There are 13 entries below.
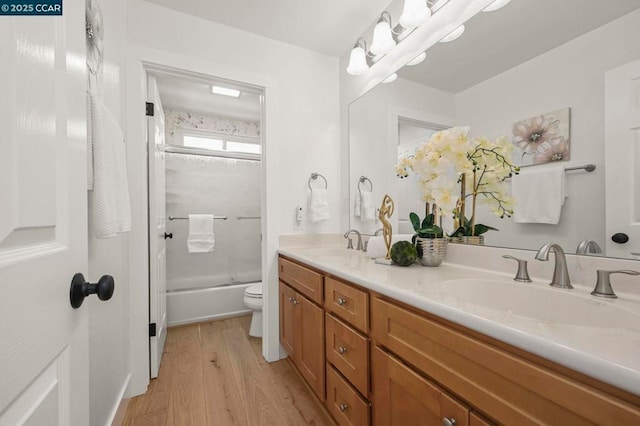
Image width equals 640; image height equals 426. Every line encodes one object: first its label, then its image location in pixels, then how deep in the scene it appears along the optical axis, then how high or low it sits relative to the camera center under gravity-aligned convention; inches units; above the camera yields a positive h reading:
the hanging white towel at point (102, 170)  32.2 +5.3
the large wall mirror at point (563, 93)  31.5 +17.9
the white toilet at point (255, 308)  88.7 -32.7
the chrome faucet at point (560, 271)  32.5 -7.7
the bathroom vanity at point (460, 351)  17.5 -12.7
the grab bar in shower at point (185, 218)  113.5 -2.8
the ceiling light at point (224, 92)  102.2 +47.3
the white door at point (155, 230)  65.6 -4.6
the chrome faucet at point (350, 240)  74.4 -8.2
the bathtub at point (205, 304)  98.7 -36.4
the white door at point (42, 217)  13.3 -0.3
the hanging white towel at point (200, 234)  111.4 -9.7
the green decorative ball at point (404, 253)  46.7 -7.7
